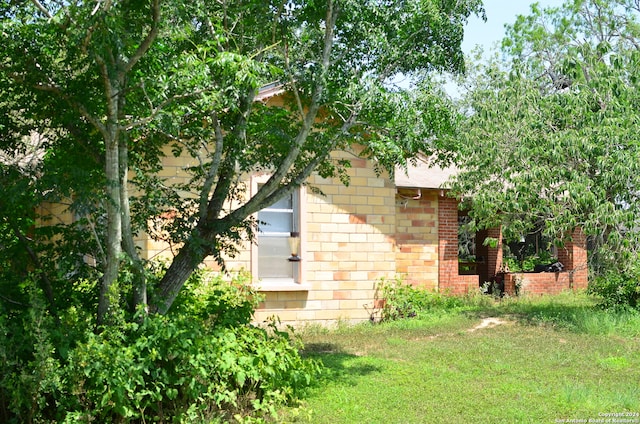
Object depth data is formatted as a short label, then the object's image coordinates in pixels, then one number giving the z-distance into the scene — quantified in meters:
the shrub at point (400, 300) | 13.78
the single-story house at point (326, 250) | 12.70
